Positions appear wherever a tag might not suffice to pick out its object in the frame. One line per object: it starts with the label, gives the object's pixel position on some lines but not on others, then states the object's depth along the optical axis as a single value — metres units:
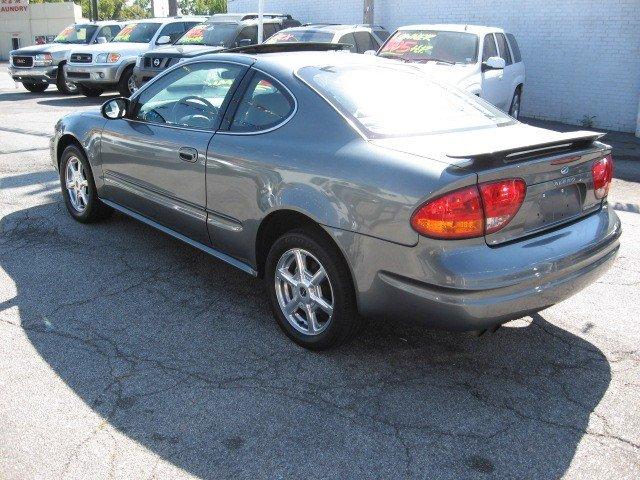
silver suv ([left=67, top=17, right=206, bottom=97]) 15.84
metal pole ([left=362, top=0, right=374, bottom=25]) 17.81
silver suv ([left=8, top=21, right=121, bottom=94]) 17.09
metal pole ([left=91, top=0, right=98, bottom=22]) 36.83
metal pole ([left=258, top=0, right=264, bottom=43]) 13.94
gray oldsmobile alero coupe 3.26
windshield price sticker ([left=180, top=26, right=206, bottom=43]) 15.17
